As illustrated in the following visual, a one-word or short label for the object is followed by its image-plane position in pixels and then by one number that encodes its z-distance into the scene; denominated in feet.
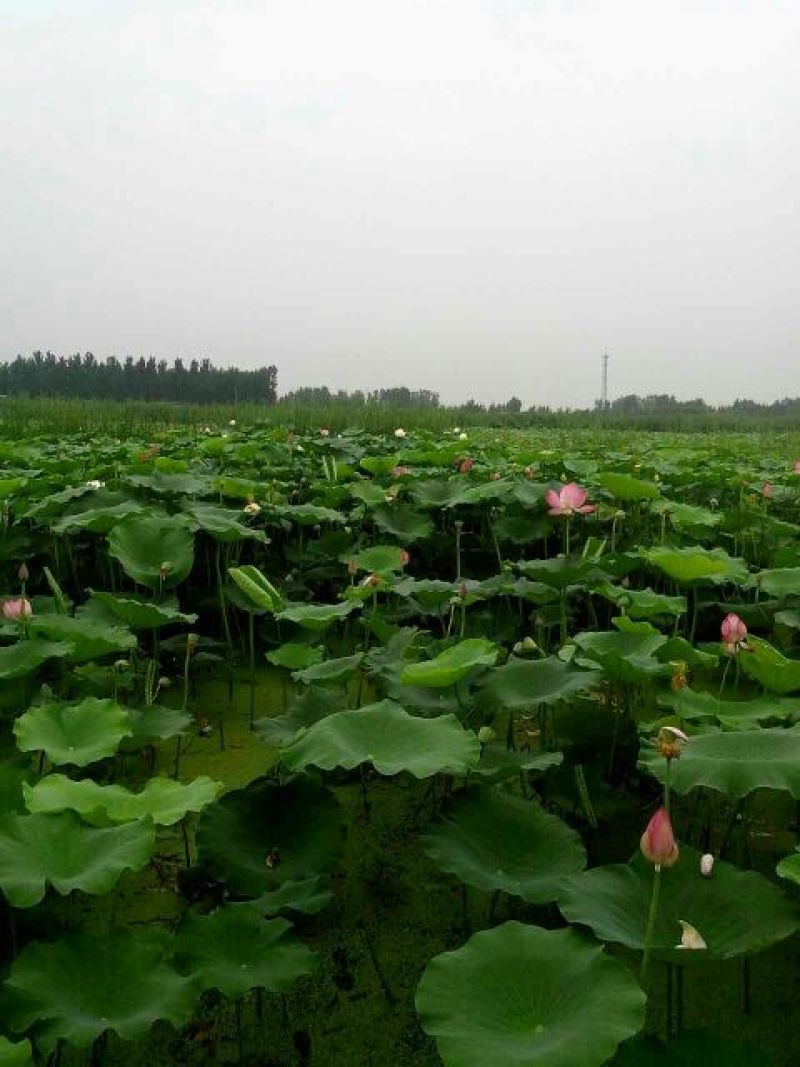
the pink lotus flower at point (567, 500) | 6.59
